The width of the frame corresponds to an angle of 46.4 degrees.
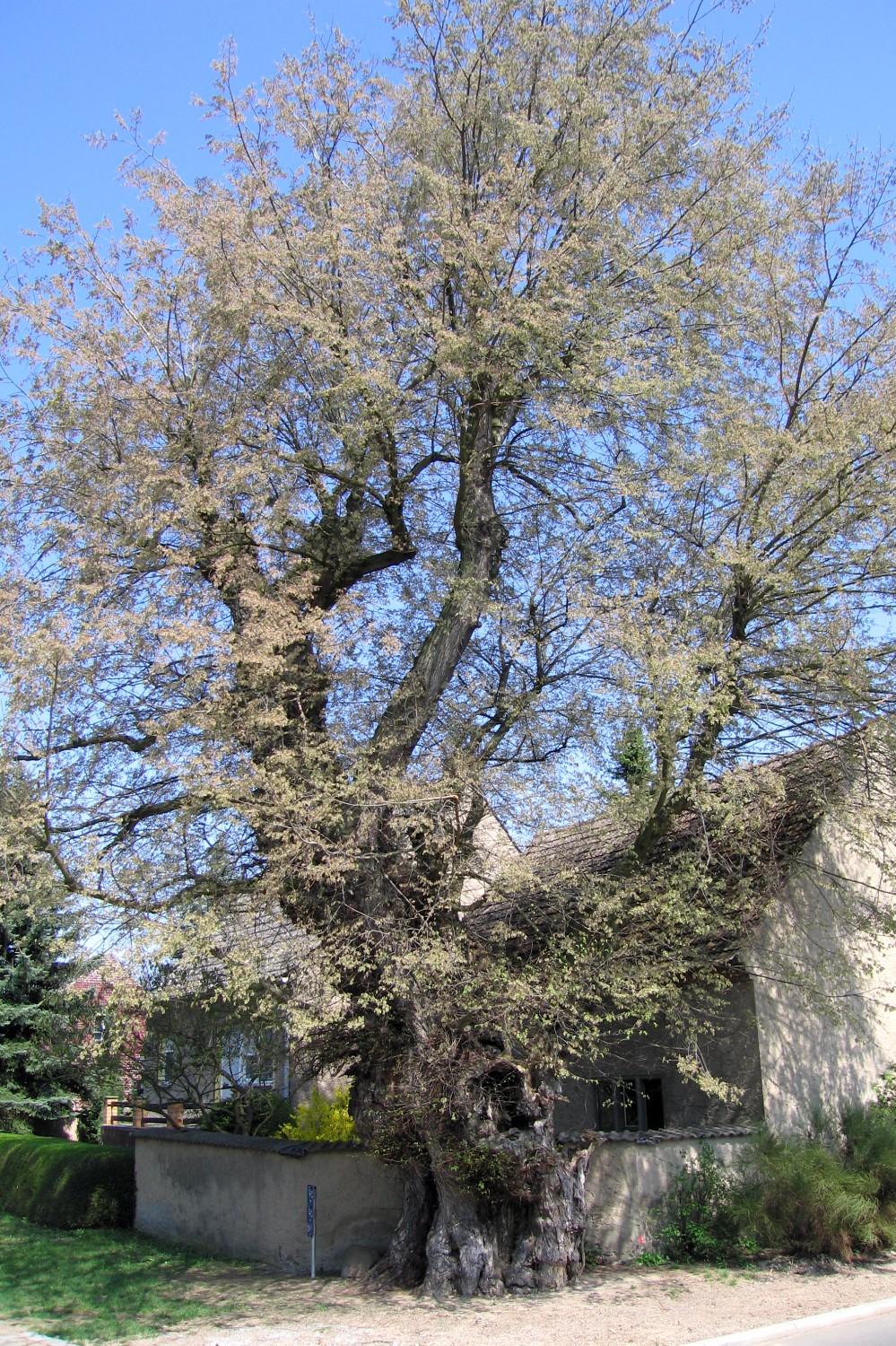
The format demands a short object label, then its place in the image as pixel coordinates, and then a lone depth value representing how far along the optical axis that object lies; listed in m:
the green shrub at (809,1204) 10.77
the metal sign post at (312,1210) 11.16
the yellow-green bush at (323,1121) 14.07
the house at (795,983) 11.41
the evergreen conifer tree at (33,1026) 20.31
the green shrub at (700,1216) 11.21
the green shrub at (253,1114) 15.35
